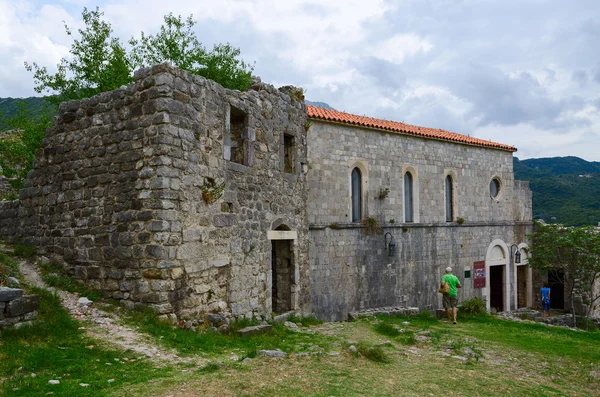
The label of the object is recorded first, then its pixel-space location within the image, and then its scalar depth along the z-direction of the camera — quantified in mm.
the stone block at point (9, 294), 6242
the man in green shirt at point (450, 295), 13156
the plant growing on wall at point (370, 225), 16688
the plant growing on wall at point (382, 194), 17391
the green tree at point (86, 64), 16525
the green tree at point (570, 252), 18266
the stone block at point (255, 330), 8453
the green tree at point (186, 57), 18406
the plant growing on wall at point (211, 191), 8852
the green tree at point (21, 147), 15789
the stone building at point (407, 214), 15719
